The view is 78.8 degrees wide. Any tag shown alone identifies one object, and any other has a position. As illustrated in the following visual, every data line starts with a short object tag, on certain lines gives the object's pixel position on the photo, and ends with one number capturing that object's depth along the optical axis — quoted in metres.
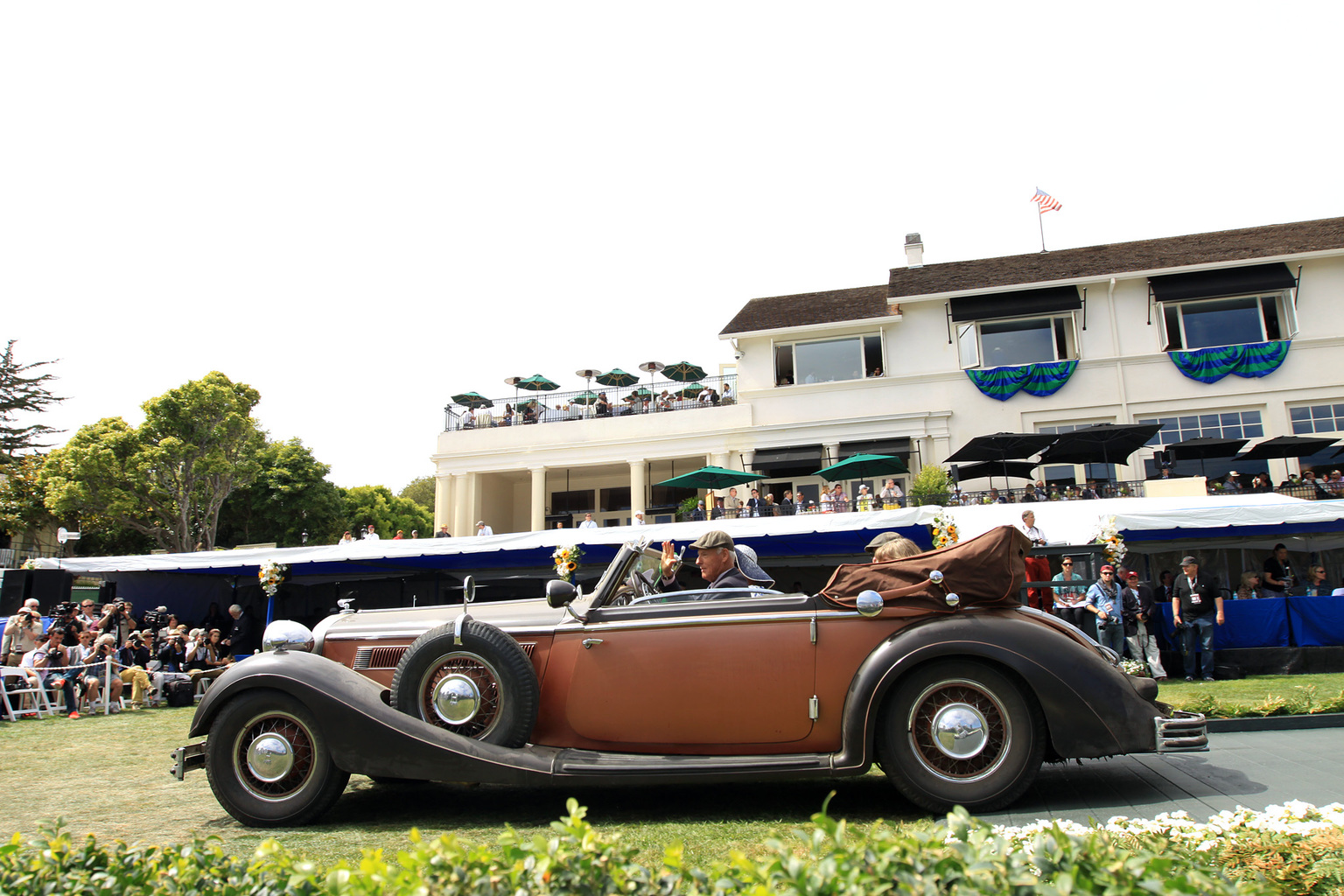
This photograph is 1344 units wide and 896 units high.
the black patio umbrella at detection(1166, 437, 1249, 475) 21.44
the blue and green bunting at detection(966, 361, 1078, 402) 26.06
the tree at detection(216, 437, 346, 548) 45.78
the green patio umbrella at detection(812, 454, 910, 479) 22.03
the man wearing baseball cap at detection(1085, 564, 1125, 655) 11.11
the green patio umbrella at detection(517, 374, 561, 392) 33.31
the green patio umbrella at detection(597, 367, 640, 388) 32.56
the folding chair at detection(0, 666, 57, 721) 11.73
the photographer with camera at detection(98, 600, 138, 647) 14.93
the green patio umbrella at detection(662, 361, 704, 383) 32.69
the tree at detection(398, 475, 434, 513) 70.88
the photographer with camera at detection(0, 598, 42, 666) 12.32
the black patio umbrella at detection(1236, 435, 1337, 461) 20.53
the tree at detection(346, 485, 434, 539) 53.62
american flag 27.78
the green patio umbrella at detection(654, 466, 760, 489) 23.38
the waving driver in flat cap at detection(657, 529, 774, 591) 5.44
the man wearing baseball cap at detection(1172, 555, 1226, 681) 11.57
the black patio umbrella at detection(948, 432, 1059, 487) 20.61
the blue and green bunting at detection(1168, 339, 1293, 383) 24.73
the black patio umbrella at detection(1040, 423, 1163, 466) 20.02
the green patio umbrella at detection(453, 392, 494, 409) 33.47
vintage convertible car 4.45
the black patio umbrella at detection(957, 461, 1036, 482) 22.48
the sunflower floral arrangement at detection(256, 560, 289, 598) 15.52
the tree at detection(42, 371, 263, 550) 35.16
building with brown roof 24.95
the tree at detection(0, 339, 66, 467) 52.72
